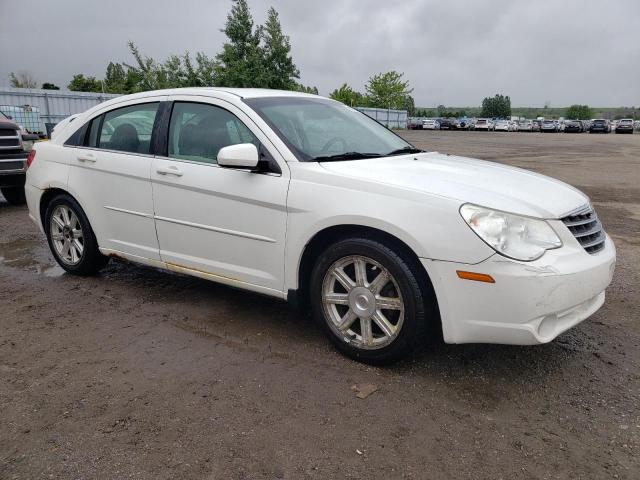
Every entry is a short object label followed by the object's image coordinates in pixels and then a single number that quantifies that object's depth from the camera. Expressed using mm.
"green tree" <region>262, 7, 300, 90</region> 23297
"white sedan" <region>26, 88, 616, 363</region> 2965
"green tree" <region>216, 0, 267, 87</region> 22859
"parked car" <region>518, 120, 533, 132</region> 68688
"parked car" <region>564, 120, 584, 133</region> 61906
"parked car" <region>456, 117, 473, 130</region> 70188
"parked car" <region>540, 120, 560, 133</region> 63875
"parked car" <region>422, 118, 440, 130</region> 68812
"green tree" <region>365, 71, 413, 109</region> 66438
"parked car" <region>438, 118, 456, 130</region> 69688
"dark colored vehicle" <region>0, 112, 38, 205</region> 8852
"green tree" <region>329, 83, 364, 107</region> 54316
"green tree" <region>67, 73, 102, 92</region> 56688
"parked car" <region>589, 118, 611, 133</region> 59094
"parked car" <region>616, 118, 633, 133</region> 58406
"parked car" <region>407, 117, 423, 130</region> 68750
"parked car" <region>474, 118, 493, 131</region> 66875
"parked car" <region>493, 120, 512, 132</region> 67500
